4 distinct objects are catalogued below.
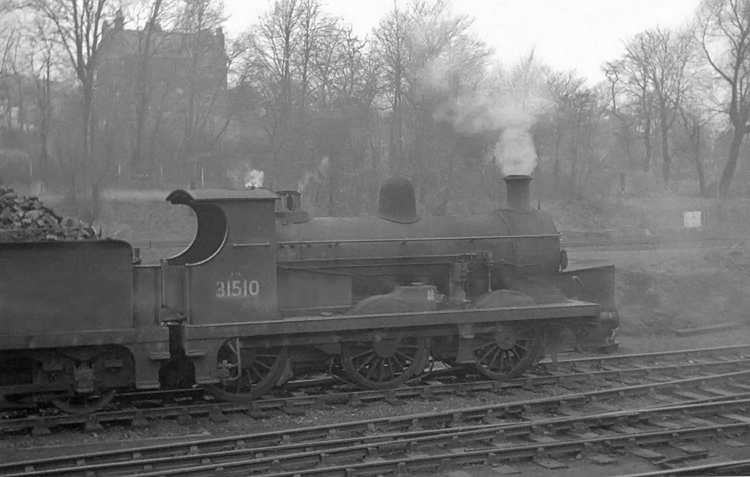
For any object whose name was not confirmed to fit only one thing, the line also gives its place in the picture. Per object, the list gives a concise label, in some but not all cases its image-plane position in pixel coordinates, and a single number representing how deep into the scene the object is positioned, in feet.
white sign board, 91.04
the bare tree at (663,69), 120.78
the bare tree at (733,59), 107.55
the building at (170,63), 94.79
